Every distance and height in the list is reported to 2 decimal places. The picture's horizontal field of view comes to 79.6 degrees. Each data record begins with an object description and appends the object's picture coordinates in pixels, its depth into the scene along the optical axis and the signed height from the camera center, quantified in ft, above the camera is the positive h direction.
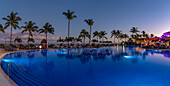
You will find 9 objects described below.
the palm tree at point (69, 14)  104.86 +30.42
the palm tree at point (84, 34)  137.28 +12.91
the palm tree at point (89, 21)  124.12 +27.31
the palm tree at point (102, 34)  187.11 +17.49
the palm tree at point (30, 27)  96.50 +15.98
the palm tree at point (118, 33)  226.17 +23.02
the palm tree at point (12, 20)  81.52 +19.19
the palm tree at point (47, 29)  104.73 +15.30
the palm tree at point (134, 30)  211.45 +27.58
